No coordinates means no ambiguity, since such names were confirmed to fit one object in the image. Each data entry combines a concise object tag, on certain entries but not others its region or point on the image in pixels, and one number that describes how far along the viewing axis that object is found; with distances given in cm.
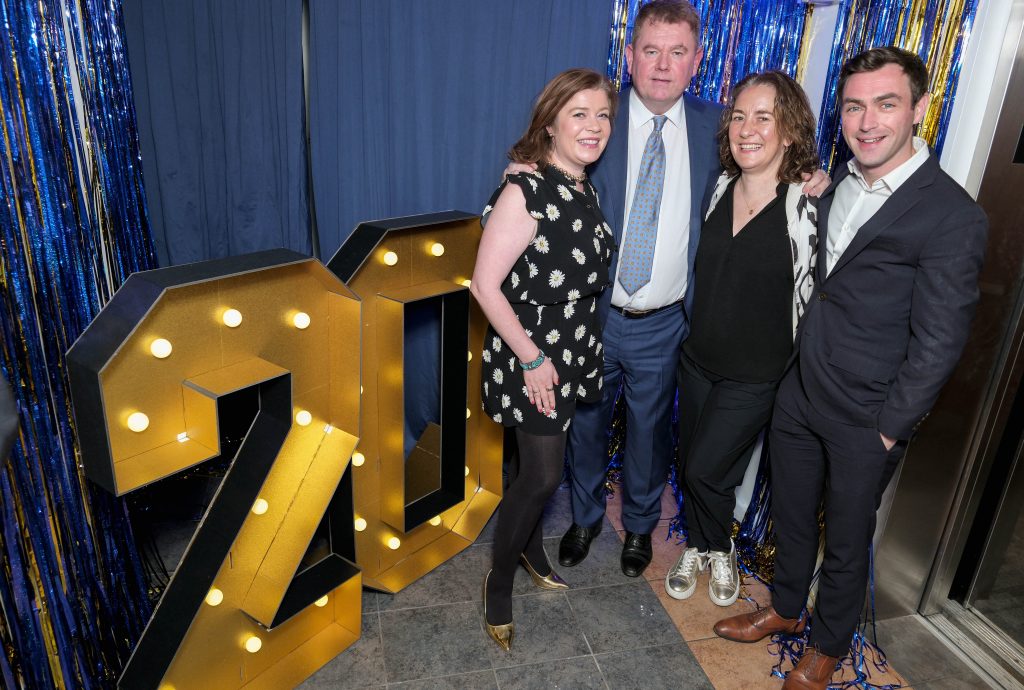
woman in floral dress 179
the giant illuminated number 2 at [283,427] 146
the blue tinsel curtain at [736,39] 254
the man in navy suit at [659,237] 207
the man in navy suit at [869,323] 162
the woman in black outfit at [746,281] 194
